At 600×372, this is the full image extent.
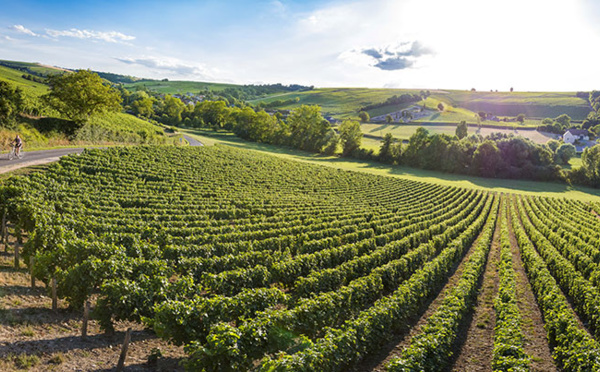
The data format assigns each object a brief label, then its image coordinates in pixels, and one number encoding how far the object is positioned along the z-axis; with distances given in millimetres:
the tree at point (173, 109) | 133250
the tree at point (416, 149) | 91562
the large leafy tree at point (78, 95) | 50969
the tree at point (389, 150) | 93656
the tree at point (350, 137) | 98625
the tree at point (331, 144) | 101938
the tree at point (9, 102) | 41669
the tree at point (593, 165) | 77938
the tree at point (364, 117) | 165625
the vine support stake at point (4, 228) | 17184
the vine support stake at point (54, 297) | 11628
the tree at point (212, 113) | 134875
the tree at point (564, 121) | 148000
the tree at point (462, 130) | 126188
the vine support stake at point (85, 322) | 10398
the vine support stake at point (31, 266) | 13117
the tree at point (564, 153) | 96250
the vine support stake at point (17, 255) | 14852
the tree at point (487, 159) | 84812
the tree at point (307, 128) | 104188
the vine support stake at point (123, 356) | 9125
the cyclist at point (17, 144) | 31672
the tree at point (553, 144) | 104775
